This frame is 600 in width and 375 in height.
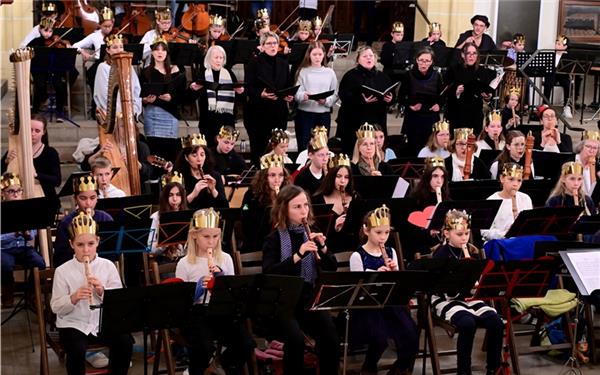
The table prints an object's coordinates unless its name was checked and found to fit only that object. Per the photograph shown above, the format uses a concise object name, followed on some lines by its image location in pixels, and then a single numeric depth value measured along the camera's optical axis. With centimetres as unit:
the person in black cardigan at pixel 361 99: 1254
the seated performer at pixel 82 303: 764
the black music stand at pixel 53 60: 1359
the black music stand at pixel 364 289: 740
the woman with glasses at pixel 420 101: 1294
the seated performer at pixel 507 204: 977
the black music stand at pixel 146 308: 709
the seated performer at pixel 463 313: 834
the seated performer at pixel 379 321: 822
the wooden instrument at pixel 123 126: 983
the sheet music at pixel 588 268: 808
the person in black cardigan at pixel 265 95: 1247
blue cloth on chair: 918
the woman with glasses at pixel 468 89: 1341
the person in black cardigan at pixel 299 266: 798
